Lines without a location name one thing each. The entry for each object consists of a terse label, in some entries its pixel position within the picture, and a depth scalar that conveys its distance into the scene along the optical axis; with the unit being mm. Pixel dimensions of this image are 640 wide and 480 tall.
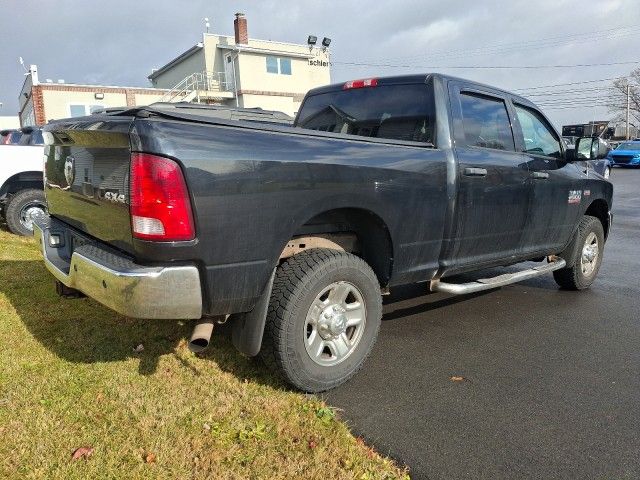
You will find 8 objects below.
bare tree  65750
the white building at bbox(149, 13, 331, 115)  32156
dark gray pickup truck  2496
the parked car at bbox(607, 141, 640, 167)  29000
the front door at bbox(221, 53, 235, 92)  32531
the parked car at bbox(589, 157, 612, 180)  20541
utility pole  56766
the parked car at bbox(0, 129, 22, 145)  8771
